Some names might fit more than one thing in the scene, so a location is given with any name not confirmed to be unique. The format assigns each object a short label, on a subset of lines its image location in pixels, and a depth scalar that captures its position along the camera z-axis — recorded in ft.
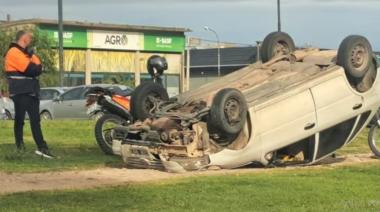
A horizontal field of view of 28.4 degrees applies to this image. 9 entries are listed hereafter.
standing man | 36.65
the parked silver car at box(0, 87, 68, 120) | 89.71
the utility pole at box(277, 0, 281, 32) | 135.28
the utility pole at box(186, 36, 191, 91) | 194.43
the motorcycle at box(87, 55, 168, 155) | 42.22
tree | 150.61
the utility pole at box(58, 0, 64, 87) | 115.60
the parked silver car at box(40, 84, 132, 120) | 84.48
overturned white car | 33.53
